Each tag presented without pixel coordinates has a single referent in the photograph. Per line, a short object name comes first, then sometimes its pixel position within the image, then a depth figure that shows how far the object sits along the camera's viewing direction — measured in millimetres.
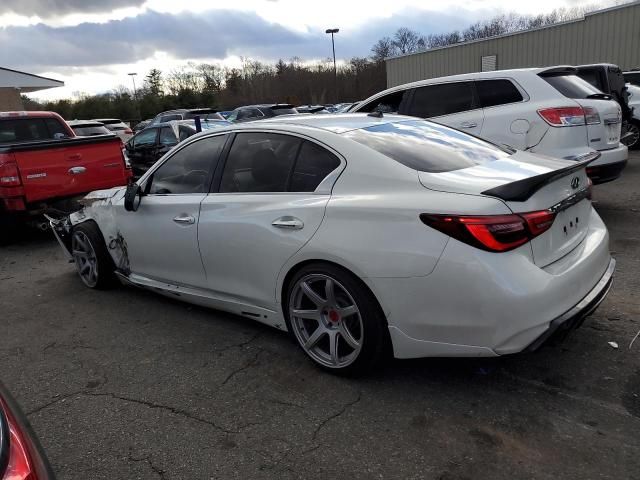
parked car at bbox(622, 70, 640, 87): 13023
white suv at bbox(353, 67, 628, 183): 5881
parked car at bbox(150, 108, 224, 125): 19594
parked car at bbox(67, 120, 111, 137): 17359
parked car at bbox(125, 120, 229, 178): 12305
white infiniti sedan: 2574
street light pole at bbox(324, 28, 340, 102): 55444
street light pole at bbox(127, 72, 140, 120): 57250
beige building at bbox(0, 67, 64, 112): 32688
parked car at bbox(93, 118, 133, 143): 22250
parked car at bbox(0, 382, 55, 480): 1400
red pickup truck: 6699
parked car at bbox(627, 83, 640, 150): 11445
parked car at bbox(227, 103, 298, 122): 19625
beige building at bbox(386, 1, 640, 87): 22109
